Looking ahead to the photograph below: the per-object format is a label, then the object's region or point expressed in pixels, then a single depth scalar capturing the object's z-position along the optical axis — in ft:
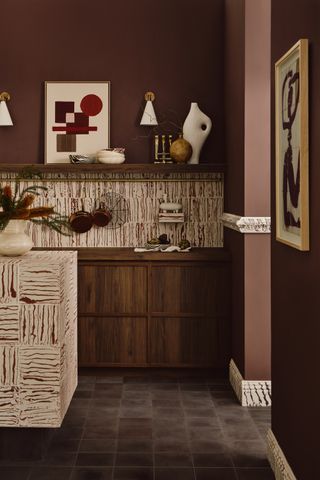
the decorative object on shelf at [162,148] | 17.78
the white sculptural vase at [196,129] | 17.53
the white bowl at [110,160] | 17.35
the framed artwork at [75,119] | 18.02
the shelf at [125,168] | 17.30
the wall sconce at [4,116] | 17.72
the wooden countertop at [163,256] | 16.24
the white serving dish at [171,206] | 17.78
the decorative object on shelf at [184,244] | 17.25
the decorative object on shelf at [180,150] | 17.40
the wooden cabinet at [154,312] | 16.33
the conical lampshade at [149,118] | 17.79
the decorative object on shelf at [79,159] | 17.48
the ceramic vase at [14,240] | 11.36
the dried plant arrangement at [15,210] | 11.39
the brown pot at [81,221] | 17.90
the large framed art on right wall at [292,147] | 8.39
